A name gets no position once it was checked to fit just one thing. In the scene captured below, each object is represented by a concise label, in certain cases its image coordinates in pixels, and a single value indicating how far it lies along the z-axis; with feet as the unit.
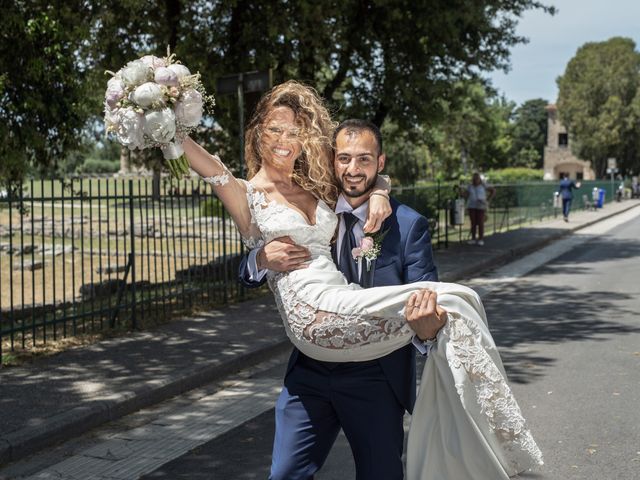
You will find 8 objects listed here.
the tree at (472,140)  72.70
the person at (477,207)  62.13
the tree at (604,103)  209.26
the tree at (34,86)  27.71
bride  8.35
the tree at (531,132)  328.49
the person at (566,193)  93.66
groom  8.75
